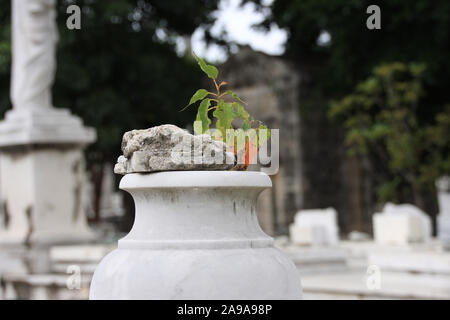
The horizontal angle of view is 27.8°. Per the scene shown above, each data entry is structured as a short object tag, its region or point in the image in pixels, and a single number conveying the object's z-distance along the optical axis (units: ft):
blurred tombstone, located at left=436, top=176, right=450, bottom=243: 60.54
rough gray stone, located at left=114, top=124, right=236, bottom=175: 13.96
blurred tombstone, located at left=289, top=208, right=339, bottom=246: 43.47
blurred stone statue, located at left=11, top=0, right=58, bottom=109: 38.45
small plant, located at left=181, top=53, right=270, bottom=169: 14.78
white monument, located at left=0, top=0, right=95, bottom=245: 36.99
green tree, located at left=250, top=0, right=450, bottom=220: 64.23
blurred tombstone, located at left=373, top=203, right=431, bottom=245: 42.96
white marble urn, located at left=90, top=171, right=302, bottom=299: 13.08
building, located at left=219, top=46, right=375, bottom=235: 77.39
